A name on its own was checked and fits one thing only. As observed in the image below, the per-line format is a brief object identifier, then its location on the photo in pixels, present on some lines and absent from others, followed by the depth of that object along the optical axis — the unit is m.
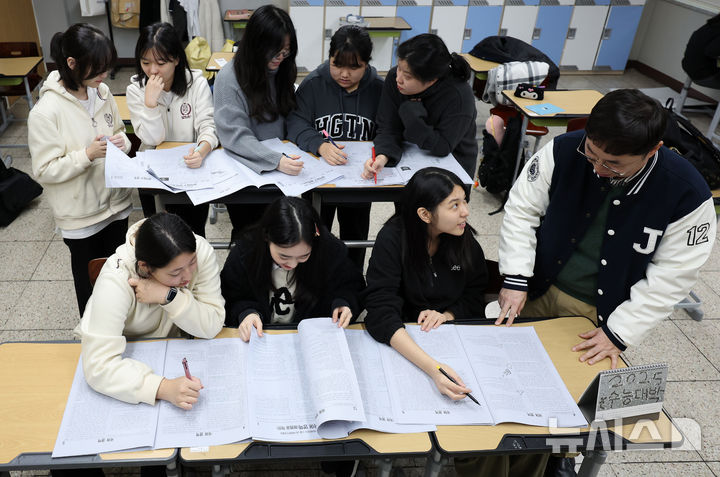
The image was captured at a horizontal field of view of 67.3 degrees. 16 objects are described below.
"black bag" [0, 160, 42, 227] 3.51
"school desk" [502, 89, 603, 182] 3.77
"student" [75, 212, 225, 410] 1.41
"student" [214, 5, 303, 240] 2.23
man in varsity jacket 1.43
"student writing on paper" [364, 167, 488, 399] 1.74
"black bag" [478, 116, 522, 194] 4.07
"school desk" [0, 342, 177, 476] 1.27
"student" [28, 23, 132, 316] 2.03
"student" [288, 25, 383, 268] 2.44
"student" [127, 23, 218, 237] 2.28
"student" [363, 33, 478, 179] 2.25
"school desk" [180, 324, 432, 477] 1.31
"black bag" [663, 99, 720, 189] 2.65
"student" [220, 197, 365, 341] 1.69
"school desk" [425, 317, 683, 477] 1.39
